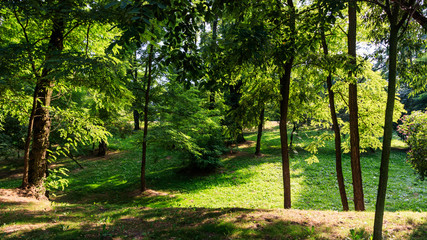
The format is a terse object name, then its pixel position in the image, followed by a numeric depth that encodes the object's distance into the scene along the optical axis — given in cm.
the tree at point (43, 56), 541
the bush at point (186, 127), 1170
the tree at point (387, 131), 318
